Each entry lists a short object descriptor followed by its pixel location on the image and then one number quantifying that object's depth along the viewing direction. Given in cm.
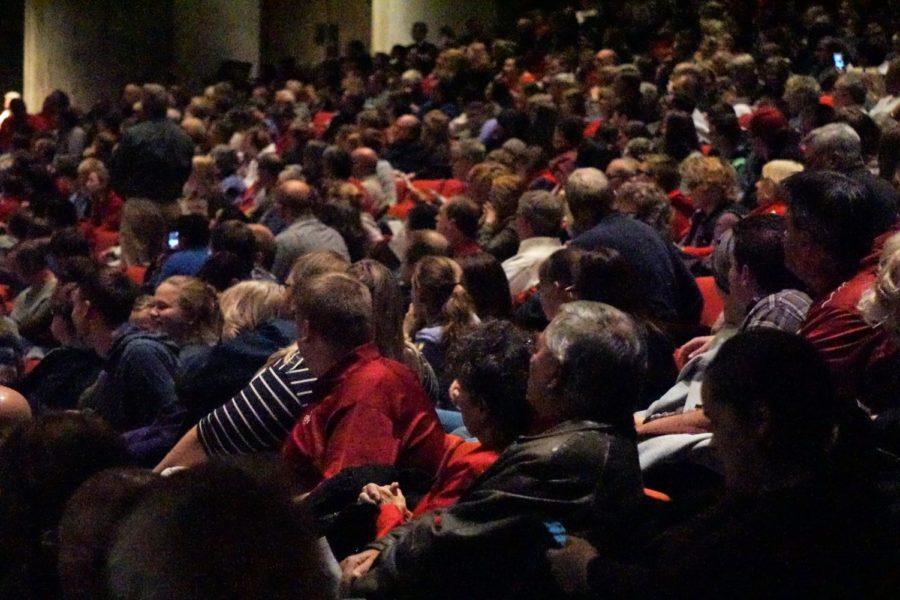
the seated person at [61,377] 522
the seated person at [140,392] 450
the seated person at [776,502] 250
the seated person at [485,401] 327
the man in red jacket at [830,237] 338
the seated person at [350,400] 348
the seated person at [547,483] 284
